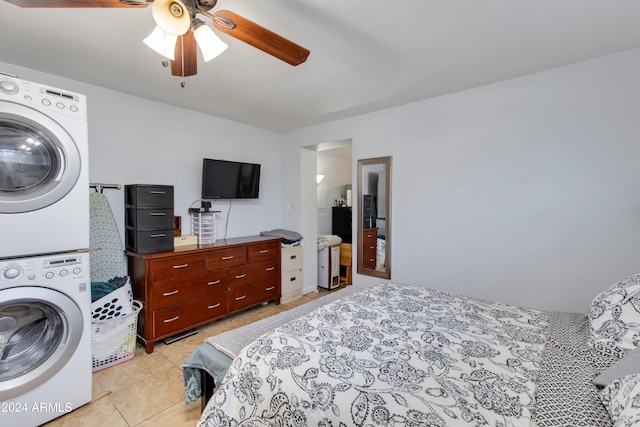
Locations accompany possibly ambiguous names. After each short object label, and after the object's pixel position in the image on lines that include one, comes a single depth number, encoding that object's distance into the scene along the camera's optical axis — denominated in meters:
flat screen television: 3.09
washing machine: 1.45
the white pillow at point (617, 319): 1.11
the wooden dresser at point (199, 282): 2.38
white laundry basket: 2.10
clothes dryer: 1.46
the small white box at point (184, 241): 2.68
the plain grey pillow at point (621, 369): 0.93
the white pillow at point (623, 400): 0.72
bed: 0.87
